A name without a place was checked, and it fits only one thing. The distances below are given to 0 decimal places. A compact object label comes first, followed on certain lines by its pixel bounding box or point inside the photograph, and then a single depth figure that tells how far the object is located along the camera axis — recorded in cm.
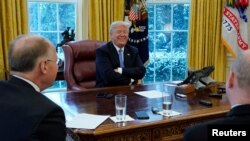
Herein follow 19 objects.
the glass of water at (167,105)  202
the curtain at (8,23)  342
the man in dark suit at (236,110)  108
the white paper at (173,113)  201
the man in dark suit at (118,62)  303
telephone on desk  263
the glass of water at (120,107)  186
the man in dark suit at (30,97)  115
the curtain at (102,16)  391
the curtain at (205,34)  441
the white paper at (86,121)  176
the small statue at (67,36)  384
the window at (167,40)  461
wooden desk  175
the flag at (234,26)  438
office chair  330
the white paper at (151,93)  248
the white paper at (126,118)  187
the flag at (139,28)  411
